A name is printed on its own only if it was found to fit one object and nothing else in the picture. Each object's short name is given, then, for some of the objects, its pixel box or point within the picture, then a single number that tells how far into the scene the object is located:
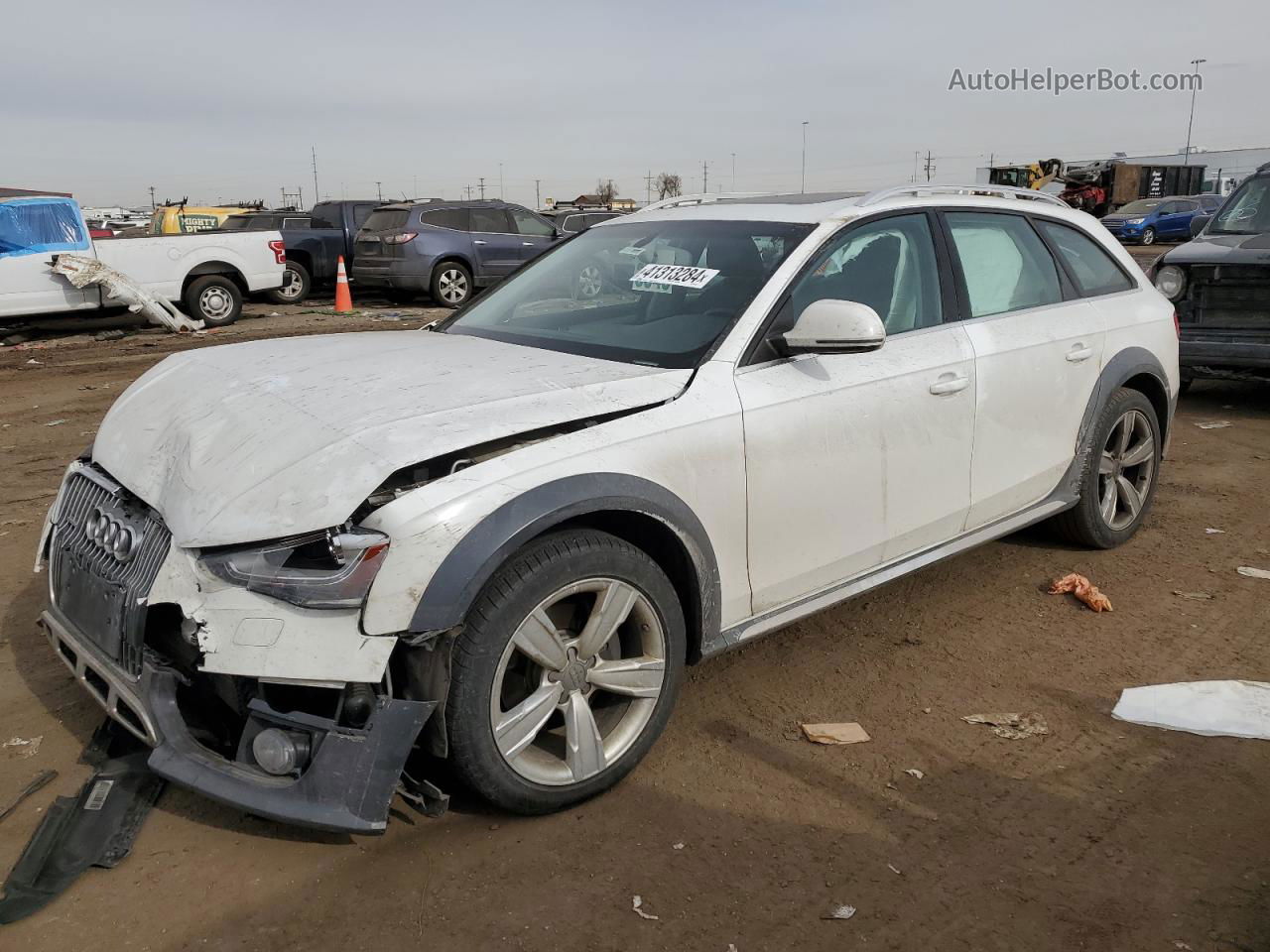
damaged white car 2.47
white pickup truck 11.95
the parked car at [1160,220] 31.44
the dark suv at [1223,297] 7.69
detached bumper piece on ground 2.55
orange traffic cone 15.28
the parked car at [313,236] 17.19
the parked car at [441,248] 15.82
